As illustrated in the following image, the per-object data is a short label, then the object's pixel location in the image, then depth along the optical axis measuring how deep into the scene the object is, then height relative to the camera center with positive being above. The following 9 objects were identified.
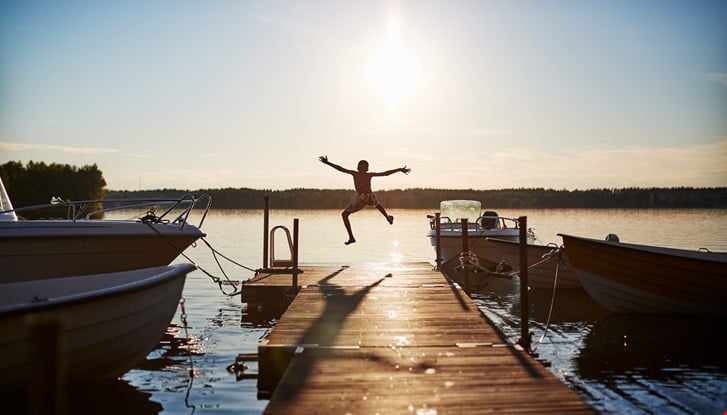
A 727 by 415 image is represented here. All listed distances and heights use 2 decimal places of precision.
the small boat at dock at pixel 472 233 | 24.81 -1.21
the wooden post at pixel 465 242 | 19.06 -1.17
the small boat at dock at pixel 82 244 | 12.99 -0.93
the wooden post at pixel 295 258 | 15.87 -1.40
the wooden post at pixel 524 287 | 11.19 -1.45
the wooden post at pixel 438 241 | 20.50 -1.24
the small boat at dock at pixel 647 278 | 14.62 -1.71
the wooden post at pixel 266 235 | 21.58 -1.13
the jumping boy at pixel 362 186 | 18.62 +0.37
